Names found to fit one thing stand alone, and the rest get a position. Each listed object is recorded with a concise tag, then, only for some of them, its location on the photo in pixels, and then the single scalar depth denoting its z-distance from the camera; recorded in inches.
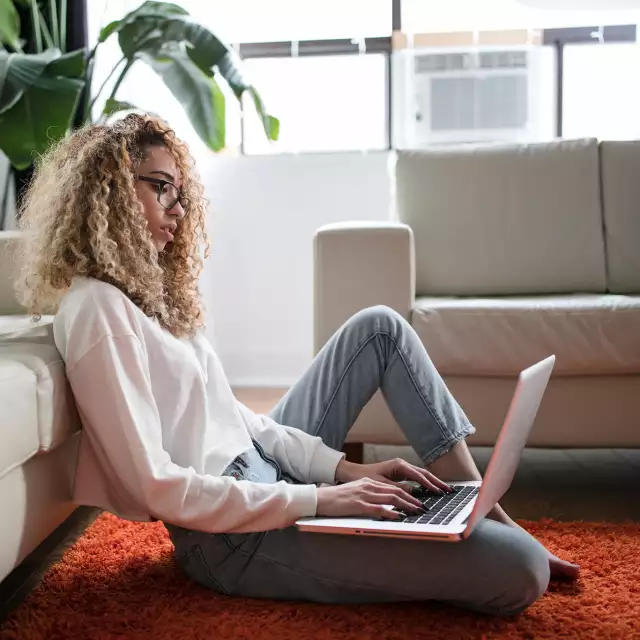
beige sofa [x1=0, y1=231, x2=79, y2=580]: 41.0
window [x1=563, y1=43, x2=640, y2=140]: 136.3
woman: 43.0
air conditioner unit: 137.5
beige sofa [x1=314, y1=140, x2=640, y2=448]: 75.3
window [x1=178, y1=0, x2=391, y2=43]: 140.7
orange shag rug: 45.8
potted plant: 99.0
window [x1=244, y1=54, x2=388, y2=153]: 142.6
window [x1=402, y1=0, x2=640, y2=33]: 135.3
